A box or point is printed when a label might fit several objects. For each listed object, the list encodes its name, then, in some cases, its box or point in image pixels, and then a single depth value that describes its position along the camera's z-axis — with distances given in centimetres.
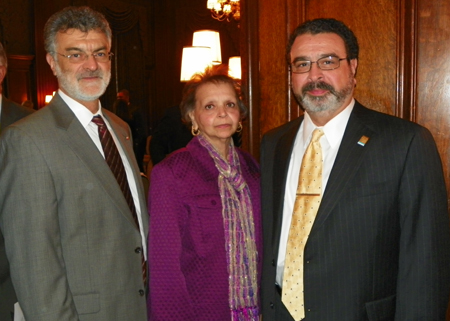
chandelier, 735
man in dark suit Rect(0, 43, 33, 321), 218
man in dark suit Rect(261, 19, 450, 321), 182
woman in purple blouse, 217
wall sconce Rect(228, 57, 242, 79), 473
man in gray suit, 178
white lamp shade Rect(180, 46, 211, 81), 475
